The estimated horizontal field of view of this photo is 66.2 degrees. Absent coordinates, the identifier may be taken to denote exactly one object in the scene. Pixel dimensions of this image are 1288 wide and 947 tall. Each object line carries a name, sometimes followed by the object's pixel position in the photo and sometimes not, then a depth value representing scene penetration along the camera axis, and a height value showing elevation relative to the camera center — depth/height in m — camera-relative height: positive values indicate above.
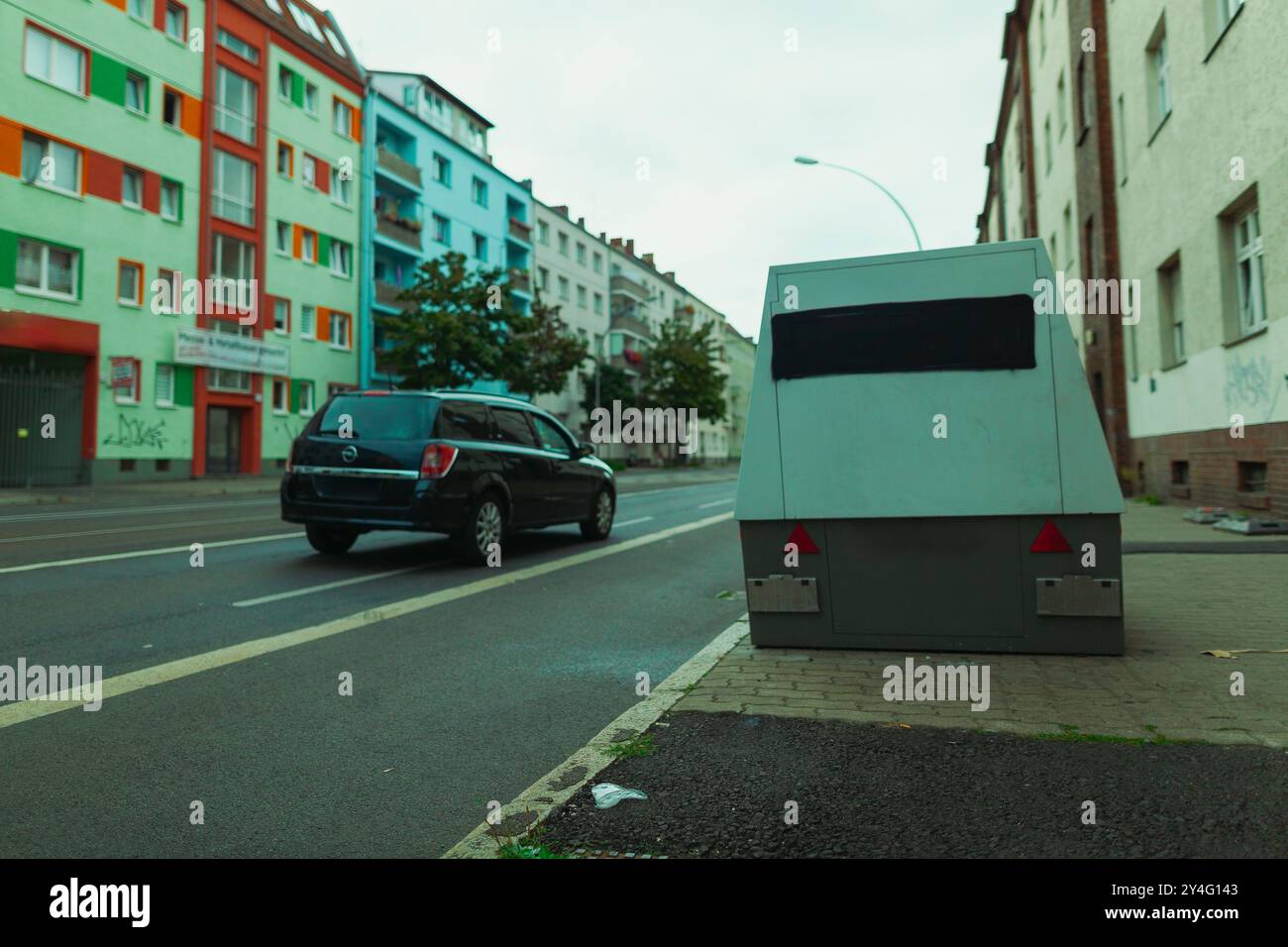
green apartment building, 25.27 +8.44
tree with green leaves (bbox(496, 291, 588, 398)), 43.59 +6.87
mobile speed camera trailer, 4.96 +0.17
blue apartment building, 41.12 +14.81
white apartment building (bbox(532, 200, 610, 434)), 58.66 +14.26
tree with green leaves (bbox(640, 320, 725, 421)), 64.56 +8.74
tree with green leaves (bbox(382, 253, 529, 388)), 36.34 +6.71
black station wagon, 9.16 +0.36
